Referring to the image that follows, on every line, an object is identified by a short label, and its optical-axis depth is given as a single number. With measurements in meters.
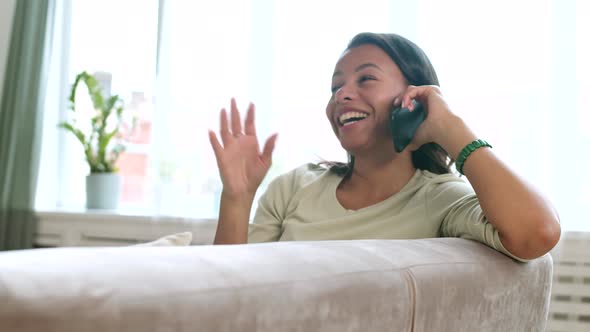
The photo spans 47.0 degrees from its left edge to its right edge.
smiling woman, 1.06
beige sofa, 0.44
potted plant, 2.98
